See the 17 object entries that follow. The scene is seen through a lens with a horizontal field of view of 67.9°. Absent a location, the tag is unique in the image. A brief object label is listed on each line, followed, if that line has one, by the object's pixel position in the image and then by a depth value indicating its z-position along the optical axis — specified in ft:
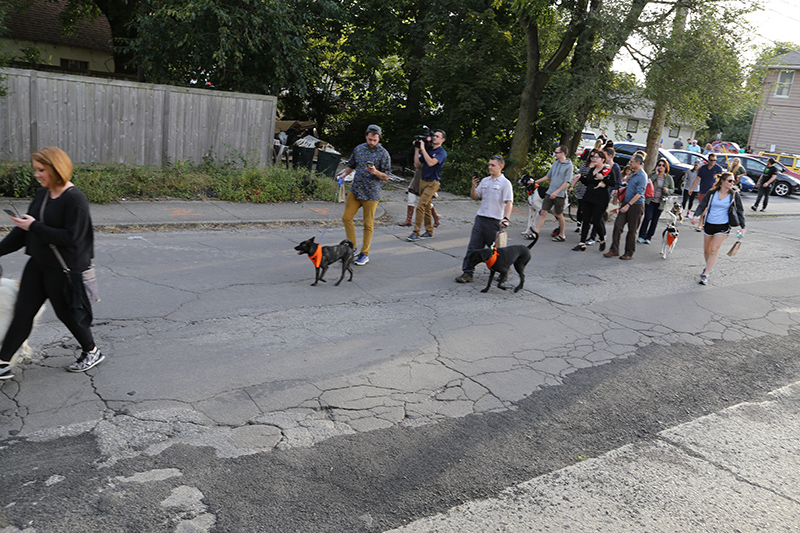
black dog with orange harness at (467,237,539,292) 25.96
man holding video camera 33.68
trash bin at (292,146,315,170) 51.98
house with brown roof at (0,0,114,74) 77.87
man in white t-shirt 27.04
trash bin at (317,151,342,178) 51.62
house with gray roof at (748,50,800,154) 134.62
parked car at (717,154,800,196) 89.81
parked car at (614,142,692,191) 77.61
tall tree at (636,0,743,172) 47.93
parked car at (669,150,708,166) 81.46
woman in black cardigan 13.65
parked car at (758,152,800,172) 97.35
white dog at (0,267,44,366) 14.28
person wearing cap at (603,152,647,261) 35.48
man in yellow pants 27.32
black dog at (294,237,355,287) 24.04
